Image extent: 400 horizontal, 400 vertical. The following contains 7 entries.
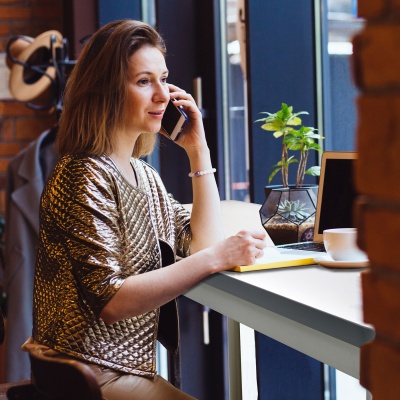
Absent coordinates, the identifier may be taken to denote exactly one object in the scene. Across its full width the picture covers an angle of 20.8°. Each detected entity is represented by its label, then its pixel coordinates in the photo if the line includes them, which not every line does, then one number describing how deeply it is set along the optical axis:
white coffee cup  2.02
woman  2.05
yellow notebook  2.05
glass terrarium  2.35
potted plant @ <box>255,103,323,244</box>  2.35
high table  1.66
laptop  2.26
